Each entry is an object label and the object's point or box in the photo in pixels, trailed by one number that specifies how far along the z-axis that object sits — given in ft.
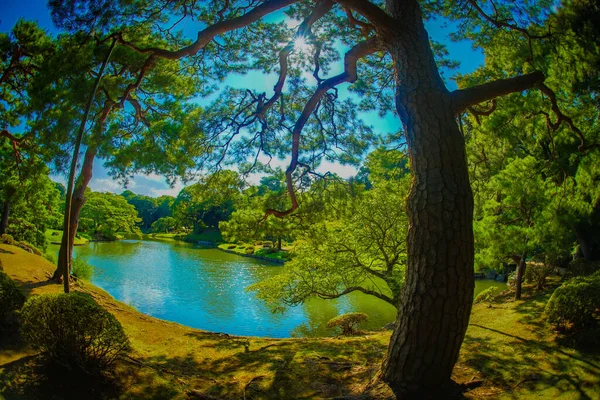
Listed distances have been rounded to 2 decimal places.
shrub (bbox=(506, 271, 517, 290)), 31.03
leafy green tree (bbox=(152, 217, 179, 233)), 167.02
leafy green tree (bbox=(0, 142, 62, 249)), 25.52
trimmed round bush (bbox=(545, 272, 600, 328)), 12.95
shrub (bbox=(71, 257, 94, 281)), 34.14
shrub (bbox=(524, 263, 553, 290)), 27.25
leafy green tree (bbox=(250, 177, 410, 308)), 29.14
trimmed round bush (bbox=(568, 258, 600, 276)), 25.63
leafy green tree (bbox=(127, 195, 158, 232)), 203.10
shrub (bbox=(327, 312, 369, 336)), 25.76
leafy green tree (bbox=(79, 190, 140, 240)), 120.88
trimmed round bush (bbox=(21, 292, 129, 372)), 9.35
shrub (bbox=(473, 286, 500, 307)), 28.63
